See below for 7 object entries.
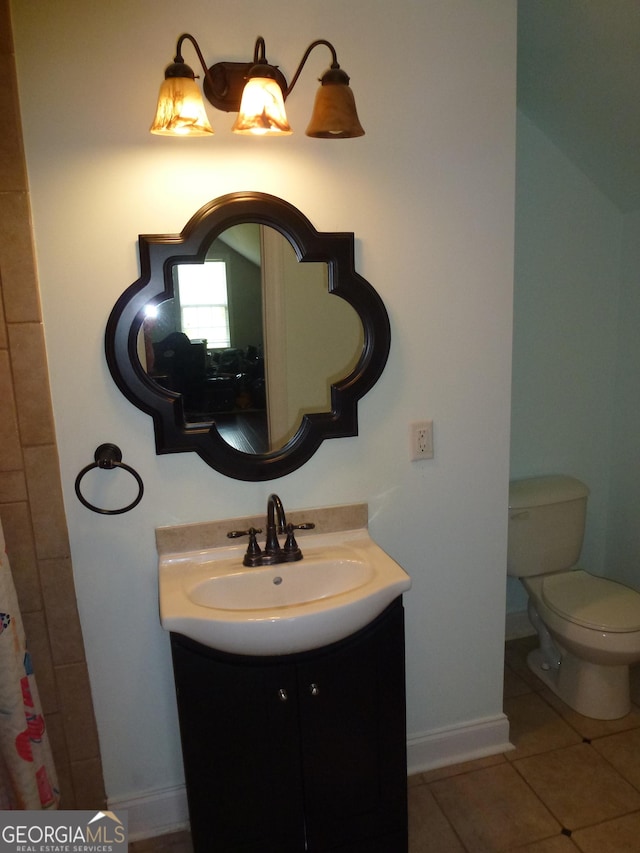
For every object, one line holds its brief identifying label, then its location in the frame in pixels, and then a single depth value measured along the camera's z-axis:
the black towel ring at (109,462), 1.47
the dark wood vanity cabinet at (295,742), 1.35
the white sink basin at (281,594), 1.29
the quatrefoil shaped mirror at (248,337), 1.48
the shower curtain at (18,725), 1.34
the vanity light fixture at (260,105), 1.25
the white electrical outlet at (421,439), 1.75
